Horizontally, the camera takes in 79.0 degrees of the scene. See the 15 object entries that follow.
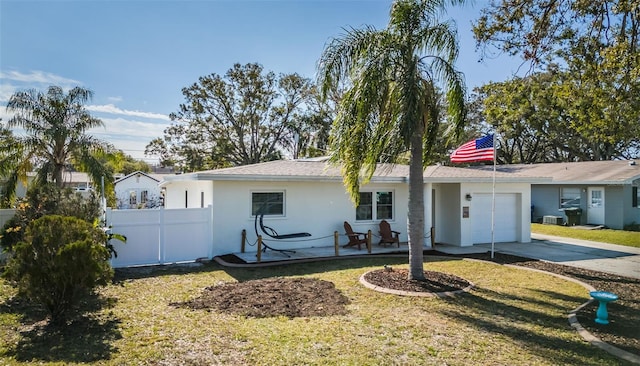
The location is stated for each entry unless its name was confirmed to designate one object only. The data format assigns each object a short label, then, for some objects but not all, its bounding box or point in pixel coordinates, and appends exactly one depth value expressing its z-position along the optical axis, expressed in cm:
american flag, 1216
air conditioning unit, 2284
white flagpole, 1183
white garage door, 1500
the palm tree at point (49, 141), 1388
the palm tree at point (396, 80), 828
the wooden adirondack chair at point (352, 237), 1316
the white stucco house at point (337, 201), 1215
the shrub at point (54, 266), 555
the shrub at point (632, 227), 2053
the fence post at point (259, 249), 1114
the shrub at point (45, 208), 999
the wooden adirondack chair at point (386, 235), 1344
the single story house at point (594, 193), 2116
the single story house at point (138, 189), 3746
